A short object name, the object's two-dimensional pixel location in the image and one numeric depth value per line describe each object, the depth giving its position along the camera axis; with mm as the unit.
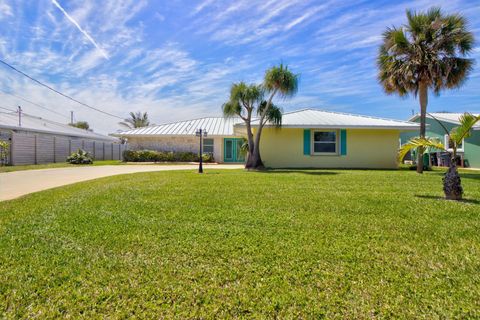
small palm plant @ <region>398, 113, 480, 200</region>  6488
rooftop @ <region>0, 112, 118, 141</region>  20273
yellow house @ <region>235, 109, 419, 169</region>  16578
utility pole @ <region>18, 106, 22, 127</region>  21506
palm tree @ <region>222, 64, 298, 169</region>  13458
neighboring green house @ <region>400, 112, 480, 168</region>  18391
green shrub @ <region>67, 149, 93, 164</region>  21078
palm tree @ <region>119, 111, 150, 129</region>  44938
